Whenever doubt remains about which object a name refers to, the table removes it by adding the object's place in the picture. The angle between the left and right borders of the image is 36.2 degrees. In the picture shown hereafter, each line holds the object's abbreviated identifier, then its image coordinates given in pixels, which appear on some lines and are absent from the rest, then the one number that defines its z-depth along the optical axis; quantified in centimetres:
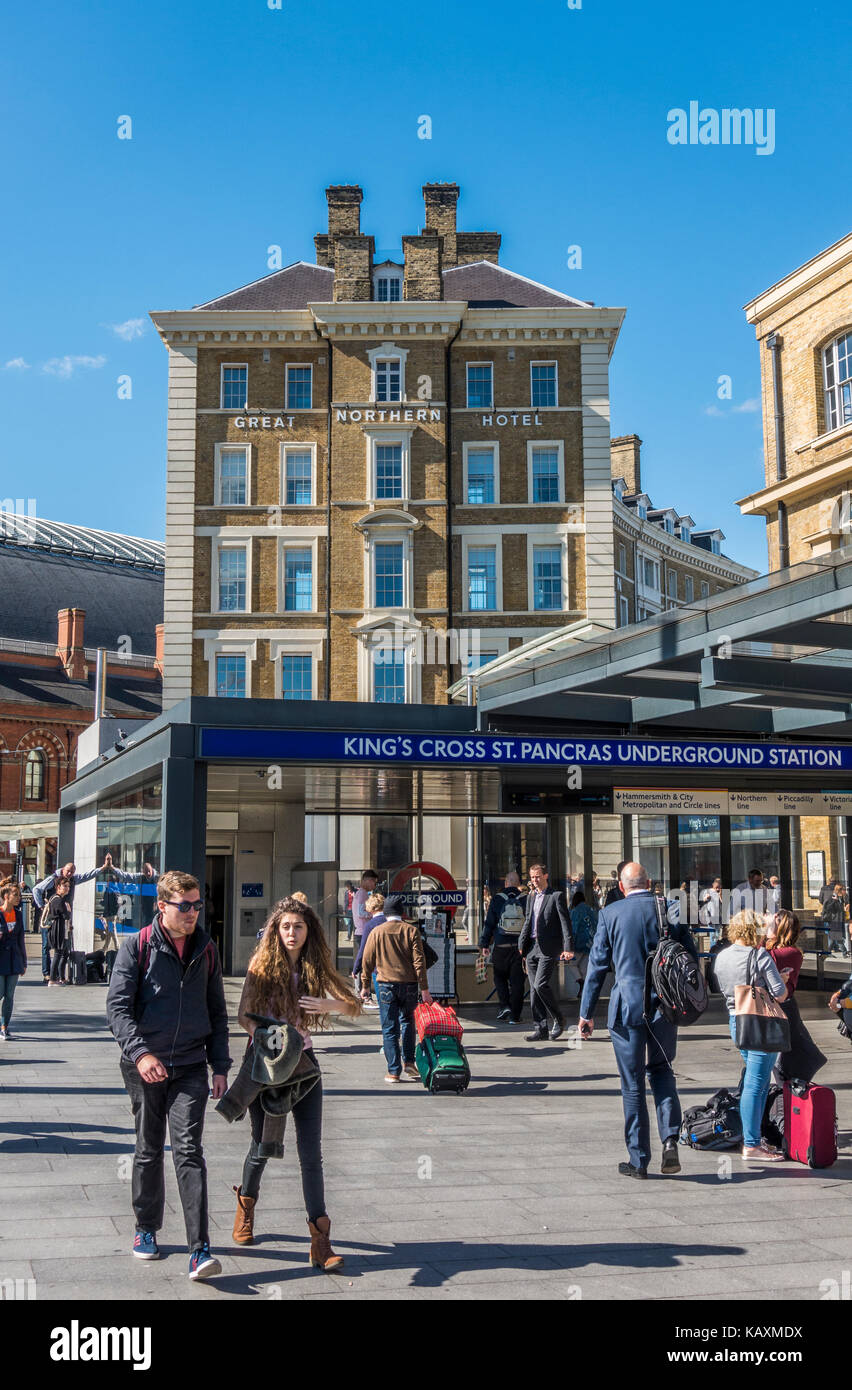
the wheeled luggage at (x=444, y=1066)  1140
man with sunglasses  594
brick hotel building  4078
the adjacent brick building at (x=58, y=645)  6759
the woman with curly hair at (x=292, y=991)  625
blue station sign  1495
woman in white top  854
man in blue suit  811
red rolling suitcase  842
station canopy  1258
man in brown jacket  1161
